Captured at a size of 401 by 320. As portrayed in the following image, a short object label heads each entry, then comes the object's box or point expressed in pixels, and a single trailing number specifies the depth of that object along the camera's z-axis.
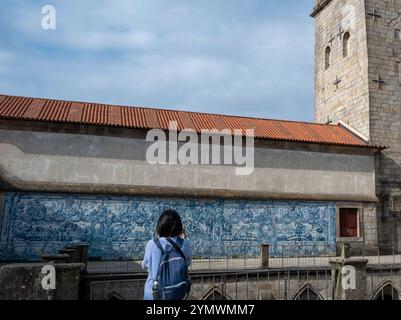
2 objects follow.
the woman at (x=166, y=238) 3.81
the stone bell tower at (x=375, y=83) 18.31
